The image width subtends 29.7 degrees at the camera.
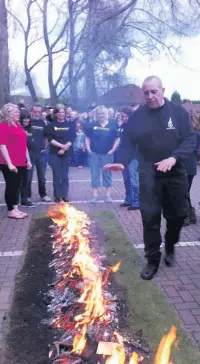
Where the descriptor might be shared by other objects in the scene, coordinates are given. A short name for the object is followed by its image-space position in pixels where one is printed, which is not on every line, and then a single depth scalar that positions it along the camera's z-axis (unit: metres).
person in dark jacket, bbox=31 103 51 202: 7.79
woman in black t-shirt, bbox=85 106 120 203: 7.56
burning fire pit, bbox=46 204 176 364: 2.74
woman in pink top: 6.14
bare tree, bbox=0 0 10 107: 13.33
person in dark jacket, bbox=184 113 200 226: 5.92
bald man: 3.97
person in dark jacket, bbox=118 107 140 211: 7.30
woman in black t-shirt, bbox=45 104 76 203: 7.64
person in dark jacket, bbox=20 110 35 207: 7.25
